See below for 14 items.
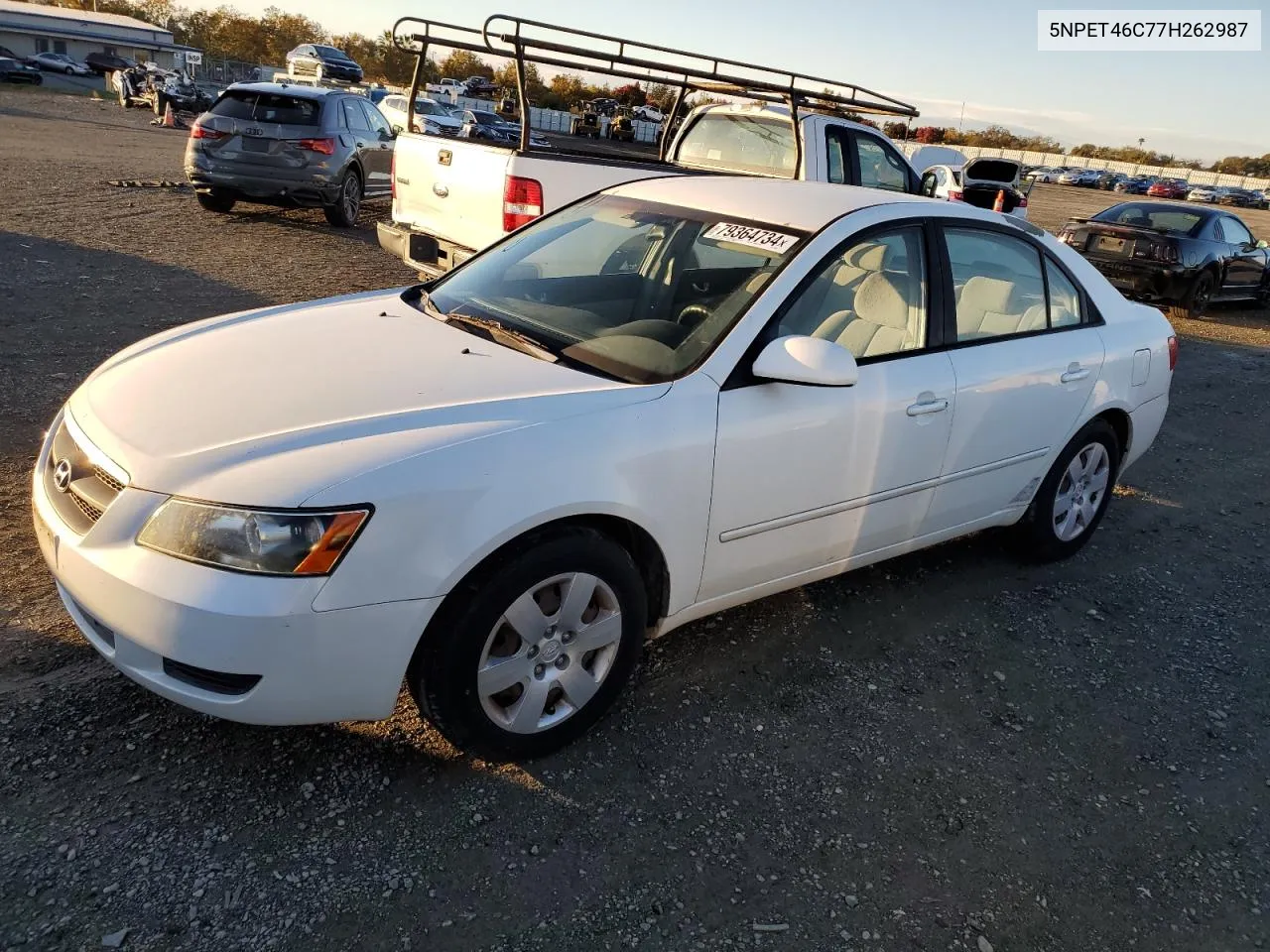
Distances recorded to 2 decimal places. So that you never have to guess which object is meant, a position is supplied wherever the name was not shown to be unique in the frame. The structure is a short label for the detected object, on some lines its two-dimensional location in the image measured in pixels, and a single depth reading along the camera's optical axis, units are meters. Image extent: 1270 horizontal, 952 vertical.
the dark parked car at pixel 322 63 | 34.72
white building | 70.56
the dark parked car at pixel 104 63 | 58.78
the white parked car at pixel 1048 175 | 65.31
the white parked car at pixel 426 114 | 22.94
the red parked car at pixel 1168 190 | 59.88
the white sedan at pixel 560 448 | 2.33
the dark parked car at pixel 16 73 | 44.34
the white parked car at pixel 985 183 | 17.55
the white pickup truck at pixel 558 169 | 6.36
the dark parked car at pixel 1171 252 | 12.63
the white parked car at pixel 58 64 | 54.03
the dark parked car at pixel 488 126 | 26.60
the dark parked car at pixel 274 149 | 11.38
